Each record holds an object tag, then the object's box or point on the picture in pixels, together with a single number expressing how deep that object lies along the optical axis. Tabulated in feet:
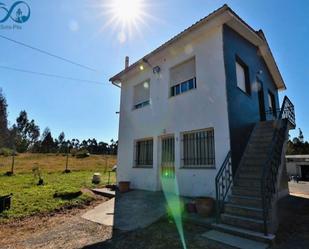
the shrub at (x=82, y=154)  119.29
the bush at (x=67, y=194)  29.00
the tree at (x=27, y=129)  189.37
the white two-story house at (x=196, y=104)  24.16
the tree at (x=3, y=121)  78.58
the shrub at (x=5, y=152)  100.00
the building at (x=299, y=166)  95.81
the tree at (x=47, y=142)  188.99
